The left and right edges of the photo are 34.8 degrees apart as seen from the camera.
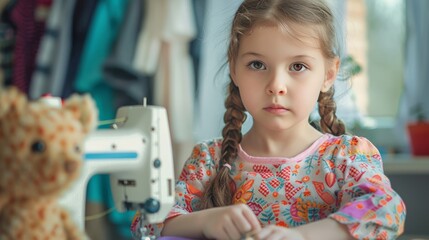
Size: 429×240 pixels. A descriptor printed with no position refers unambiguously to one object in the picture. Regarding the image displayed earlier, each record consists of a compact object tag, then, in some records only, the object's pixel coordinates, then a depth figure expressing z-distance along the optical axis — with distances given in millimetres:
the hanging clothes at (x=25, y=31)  2598
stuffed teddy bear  724
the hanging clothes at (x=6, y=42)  2627
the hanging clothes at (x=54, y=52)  2535
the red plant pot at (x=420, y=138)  2482
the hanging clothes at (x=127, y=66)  2447
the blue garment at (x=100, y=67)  2484
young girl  1039
